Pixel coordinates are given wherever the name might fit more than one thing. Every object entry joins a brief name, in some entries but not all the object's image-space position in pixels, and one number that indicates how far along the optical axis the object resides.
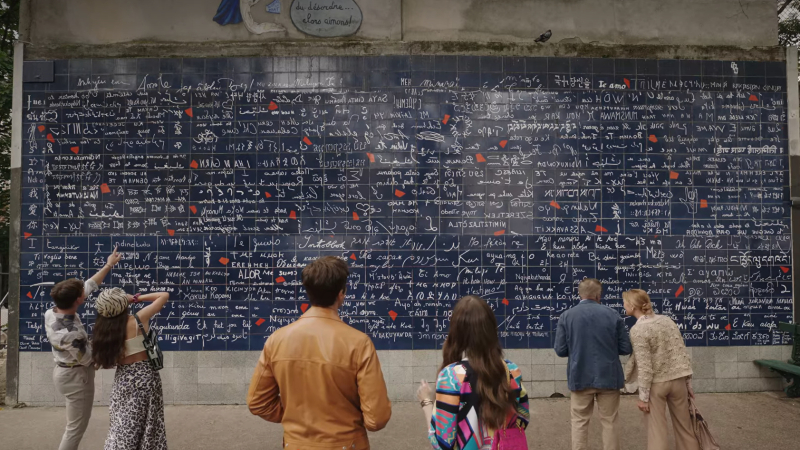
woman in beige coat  4.48
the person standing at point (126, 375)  3.86
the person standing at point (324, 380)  2.64
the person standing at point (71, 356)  4.30
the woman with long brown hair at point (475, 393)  2.44
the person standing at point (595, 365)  4.51
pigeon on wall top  6.77
